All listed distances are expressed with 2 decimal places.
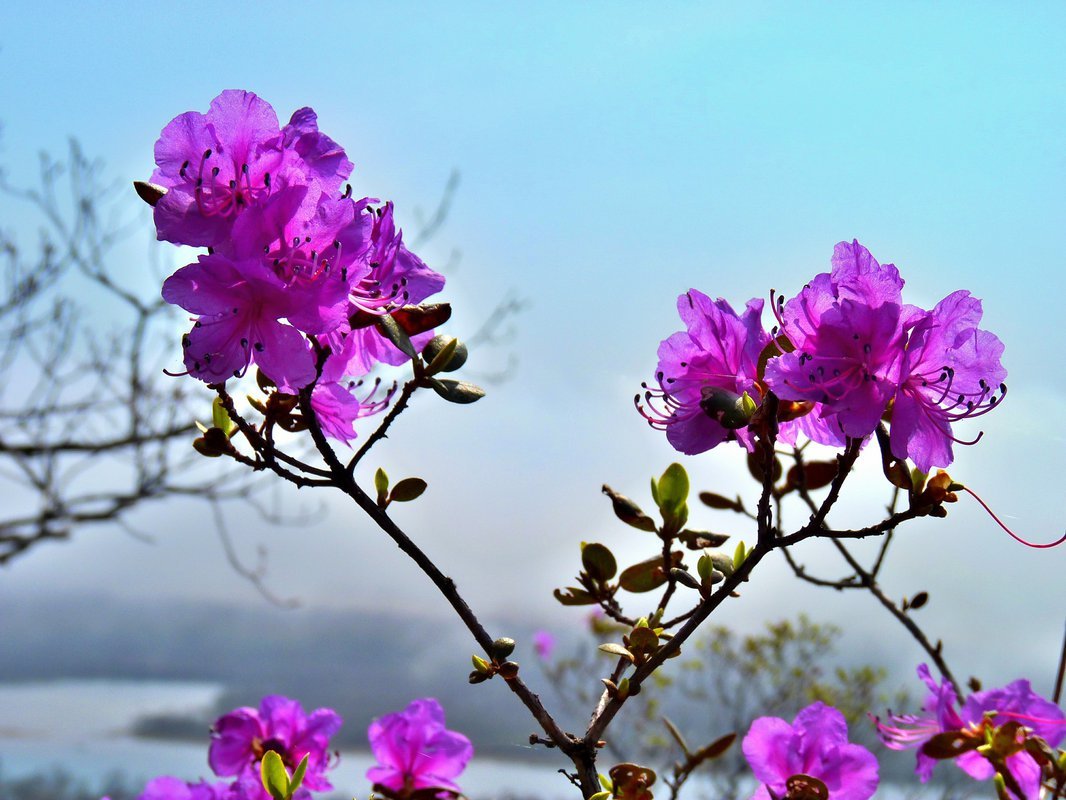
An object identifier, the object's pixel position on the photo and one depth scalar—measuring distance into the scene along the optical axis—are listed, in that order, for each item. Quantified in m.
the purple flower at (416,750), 0.53
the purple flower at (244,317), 0.41
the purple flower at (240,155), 0.42
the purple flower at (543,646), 3.59
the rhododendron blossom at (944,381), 0.42
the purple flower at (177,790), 0.50
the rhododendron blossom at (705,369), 0.43
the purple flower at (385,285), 0.43
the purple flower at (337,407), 0.45
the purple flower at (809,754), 0.48
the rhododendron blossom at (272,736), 0.54
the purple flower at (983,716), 0.52
